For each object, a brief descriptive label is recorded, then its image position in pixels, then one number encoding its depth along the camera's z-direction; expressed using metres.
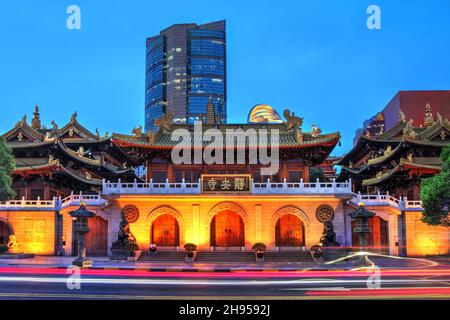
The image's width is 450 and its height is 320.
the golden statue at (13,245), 32.19
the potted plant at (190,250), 28.08
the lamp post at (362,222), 21.57
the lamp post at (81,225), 22.77
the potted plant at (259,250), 27.98
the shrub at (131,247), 28.30
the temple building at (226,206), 30.69
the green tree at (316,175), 51.75
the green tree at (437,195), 25.17
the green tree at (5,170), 27.64
